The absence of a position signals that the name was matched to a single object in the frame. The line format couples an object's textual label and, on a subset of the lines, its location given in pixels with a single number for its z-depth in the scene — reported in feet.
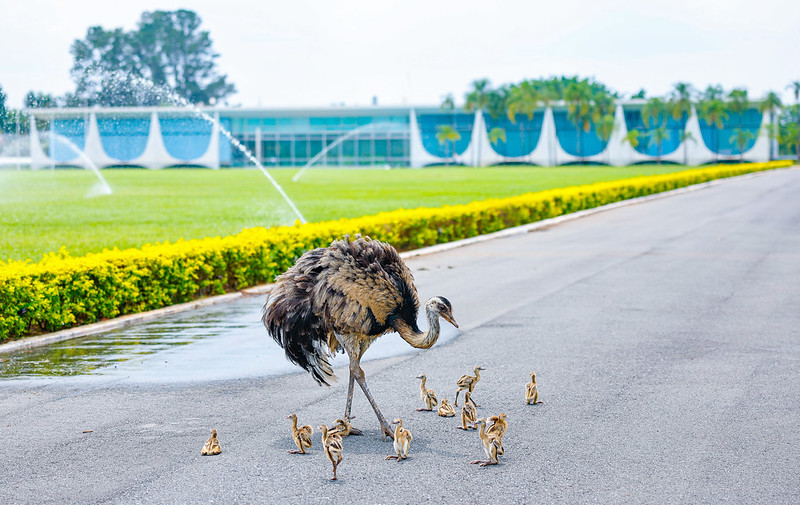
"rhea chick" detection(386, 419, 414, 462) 19.31
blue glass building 273.13
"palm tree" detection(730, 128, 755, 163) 282.36
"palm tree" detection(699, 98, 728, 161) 280.51
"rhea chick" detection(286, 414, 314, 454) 19.88
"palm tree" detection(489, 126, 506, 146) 292.61
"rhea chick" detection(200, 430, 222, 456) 19.97
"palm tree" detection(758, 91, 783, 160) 279.28
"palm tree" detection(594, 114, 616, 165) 282.77
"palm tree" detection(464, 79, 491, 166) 290.15
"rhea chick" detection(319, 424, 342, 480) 18.17
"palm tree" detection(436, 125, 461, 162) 287.89
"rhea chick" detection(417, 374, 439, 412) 23.57
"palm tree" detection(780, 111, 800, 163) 305.12
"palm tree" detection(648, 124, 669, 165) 285.64
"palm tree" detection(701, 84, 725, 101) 286.03
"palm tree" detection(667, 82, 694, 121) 283.59
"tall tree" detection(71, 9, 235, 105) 298.76
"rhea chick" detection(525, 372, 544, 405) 24.14
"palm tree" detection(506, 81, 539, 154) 286.87
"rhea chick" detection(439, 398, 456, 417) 23.09
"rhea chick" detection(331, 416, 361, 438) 20.74
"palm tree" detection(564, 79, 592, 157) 283.59
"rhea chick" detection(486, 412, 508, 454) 19.62
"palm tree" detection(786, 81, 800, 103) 292.40
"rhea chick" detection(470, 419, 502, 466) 19.08
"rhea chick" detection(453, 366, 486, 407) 23.44
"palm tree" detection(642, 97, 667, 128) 282.81
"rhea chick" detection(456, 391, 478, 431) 21.77
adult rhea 20.75
